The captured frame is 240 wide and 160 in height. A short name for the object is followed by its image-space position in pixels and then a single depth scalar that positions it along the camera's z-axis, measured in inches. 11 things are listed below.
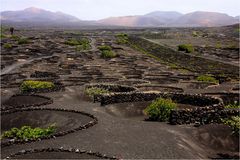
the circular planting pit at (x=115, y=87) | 978.3
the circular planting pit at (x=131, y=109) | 760.0
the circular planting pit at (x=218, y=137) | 611.2
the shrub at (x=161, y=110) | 715.4
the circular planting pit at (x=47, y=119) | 676.5
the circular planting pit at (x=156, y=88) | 1029.8
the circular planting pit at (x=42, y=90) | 979.0
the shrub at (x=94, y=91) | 922.2
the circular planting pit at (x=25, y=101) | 856.7
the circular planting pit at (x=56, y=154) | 498.6
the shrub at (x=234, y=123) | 628.0
